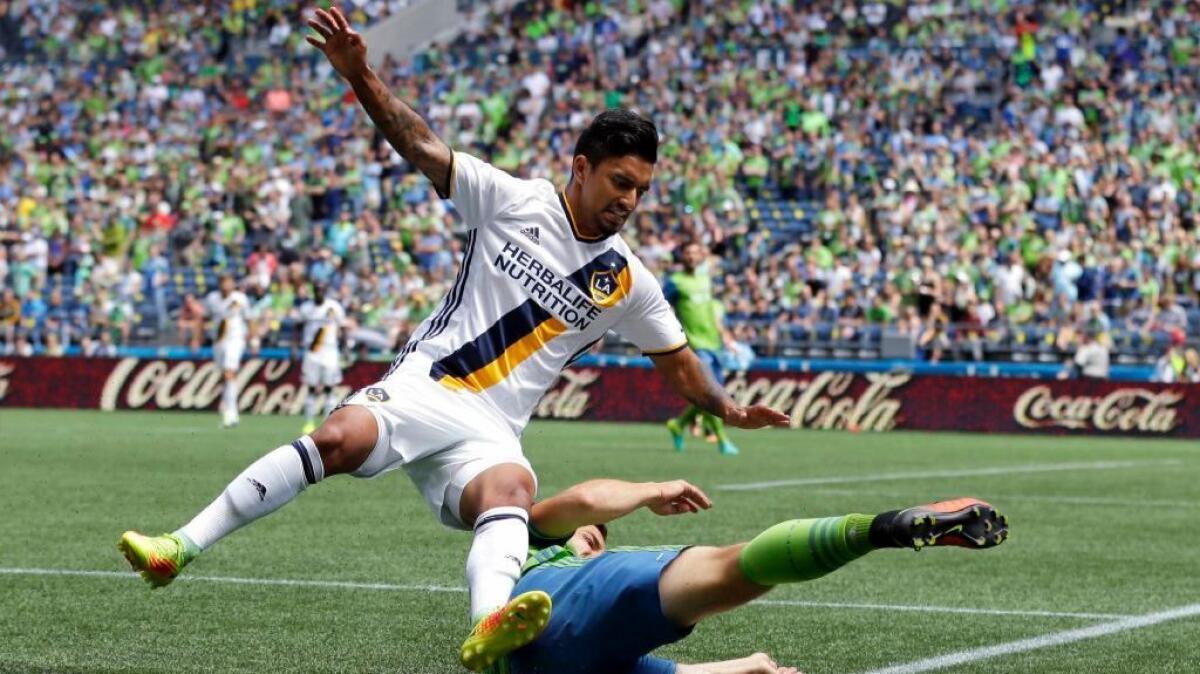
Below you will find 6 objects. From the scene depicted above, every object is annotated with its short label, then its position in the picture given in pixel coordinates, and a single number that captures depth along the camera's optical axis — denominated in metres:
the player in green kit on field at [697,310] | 20.73
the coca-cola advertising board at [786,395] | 26.28
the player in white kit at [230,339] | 26.17
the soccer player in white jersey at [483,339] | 6.57
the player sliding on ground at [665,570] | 4.49
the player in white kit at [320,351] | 25.38
